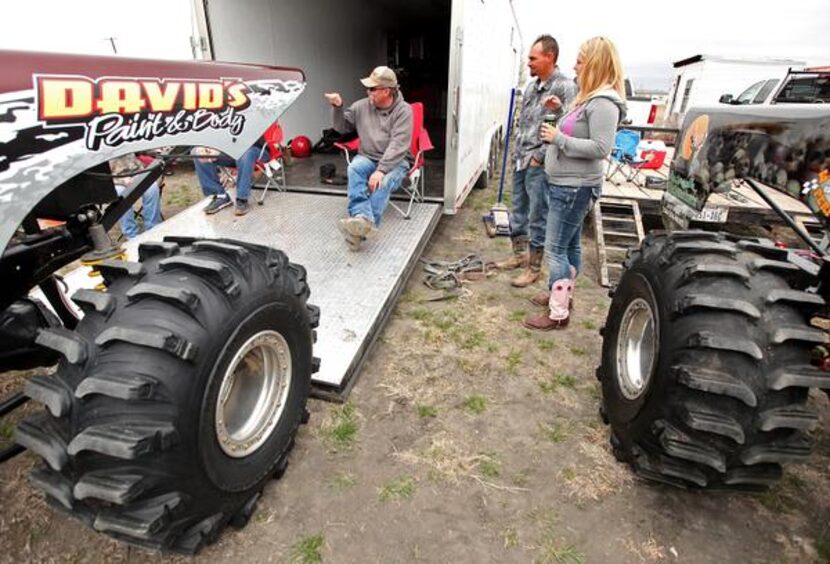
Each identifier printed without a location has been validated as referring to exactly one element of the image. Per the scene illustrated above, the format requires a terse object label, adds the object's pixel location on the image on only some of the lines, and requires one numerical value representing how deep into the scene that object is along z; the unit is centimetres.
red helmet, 720
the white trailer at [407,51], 478
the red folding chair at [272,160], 519
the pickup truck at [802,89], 959
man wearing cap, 426
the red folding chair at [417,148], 486
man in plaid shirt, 367
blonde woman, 278
